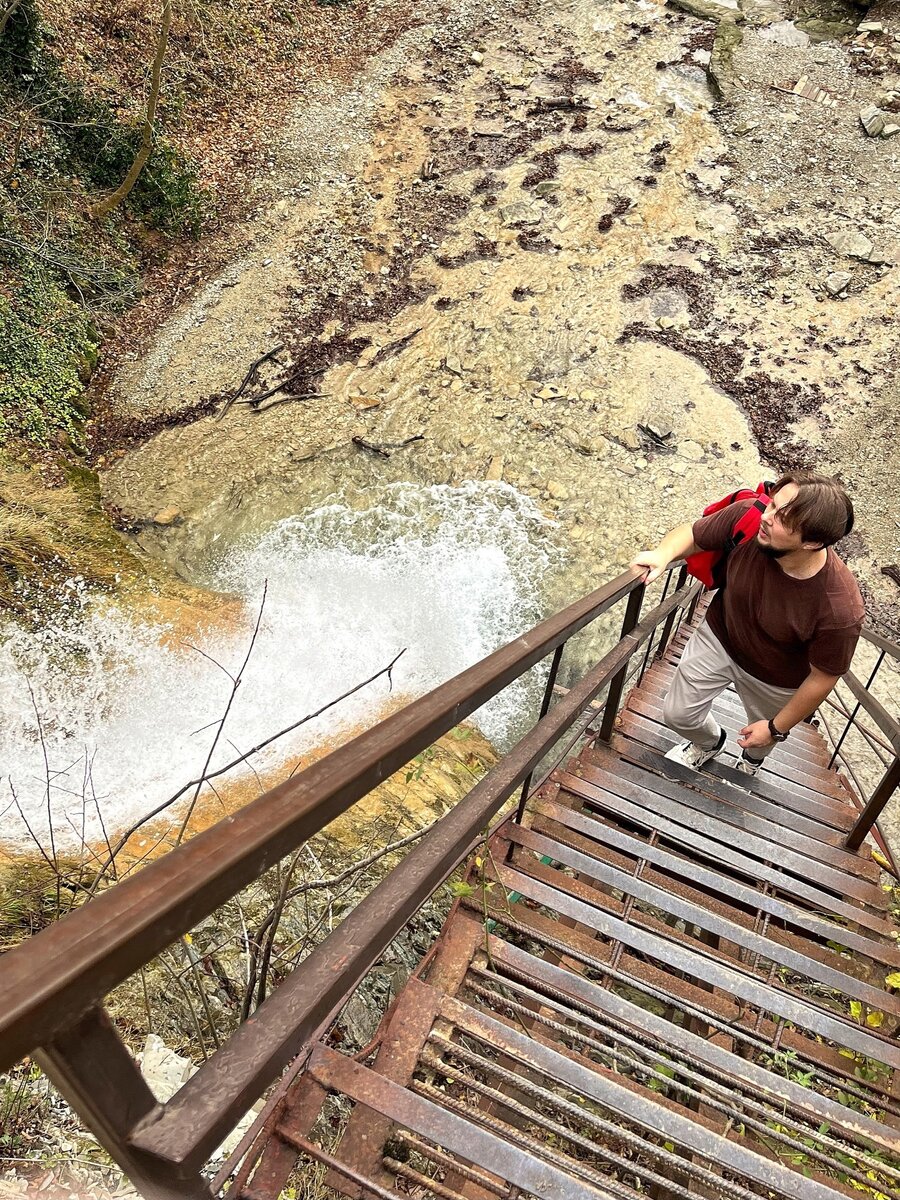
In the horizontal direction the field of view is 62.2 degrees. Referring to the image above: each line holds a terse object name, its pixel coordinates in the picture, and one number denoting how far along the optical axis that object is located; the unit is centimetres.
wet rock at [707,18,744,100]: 1302
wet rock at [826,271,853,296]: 1033
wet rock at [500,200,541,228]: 1155
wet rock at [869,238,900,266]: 1054
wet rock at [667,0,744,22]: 1427
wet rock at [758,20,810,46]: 1395
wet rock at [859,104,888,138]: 1209
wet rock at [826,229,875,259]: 1058
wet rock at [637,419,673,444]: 923
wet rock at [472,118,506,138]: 1286
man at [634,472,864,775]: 269
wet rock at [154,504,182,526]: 850
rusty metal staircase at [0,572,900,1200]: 84
